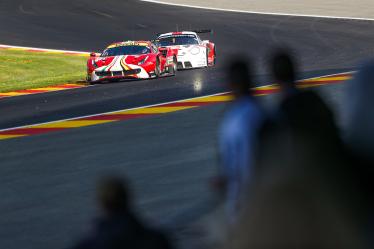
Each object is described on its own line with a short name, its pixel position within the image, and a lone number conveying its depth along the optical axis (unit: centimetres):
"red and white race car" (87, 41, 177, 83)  5134
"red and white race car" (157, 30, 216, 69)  5856
